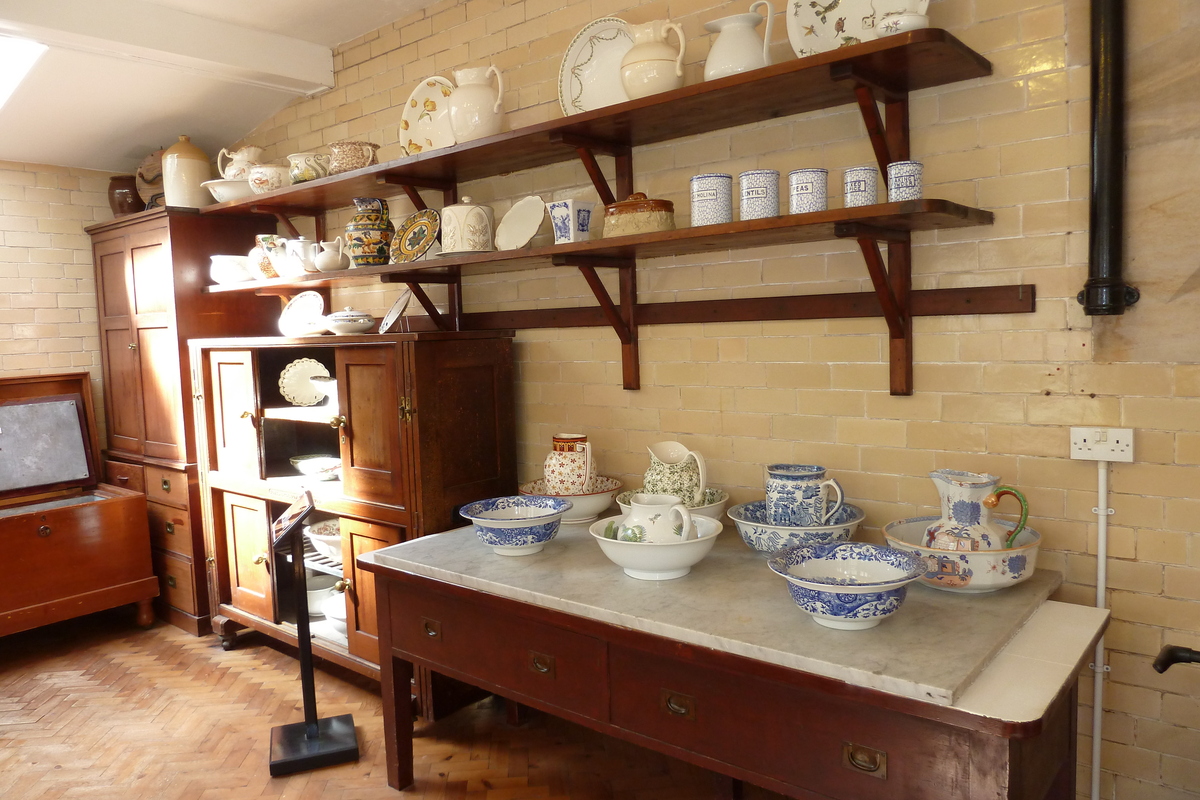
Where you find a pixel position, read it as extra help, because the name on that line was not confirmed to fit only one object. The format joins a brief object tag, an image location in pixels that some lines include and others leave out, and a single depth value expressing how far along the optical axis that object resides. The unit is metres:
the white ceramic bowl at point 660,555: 1.87
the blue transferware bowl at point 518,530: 2.12
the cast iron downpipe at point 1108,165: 1.74
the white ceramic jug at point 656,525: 1.91
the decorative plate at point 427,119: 2.79
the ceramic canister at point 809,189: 1.90
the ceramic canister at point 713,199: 2.06
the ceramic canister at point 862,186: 1.86
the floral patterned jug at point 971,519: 1.77
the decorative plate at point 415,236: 2.86
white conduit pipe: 1.86
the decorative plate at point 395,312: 3.01
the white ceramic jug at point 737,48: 2.03
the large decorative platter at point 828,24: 1.93
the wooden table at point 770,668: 1.37
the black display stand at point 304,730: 2.55
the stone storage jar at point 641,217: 2.20
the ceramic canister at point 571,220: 2.37
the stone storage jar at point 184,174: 3.66
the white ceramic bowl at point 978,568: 1.74
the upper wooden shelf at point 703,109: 1.80
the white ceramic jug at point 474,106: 2.63
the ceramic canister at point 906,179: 1.81
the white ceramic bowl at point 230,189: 3.53
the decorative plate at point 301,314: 3.36
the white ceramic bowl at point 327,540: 3.18
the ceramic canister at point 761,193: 1.97
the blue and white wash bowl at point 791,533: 1.99
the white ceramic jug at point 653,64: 2.19
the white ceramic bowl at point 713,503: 2.29
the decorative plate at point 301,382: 3.34
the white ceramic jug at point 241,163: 3.51
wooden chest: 3.49
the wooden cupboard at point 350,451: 2.72
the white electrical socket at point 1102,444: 1.81
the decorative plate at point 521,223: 2.57
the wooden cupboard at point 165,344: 3.65
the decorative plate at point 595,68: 2.45
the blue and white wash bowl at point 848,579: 1.53
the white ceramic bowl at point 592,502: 2.50
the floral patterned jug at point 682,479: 2.29
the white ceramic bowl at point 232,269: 3.58
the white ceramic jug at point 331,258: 3.14
